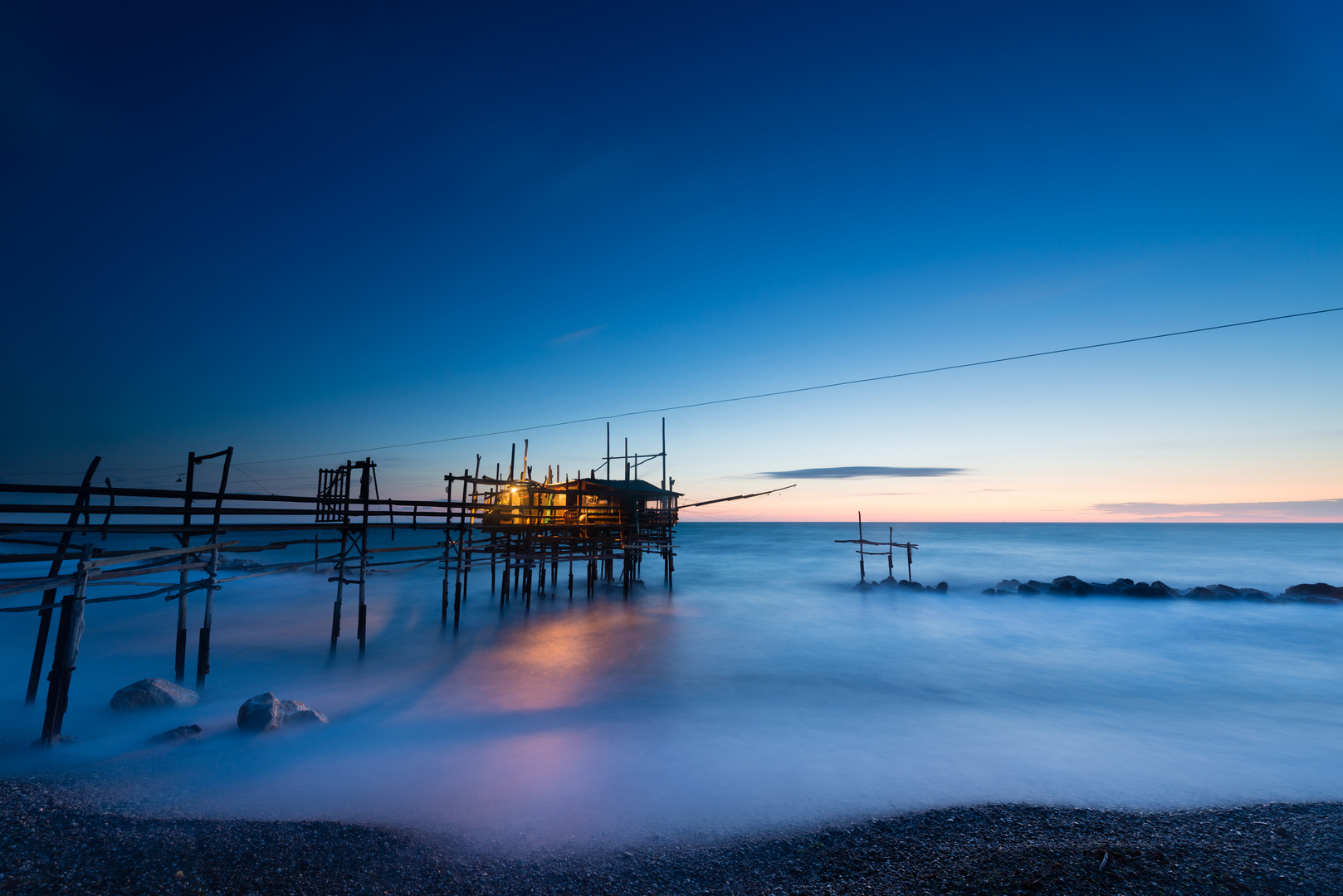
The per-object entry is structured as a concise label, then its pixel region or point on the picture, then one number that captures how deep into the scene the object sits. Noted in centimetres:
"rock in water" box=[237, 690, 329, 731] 857
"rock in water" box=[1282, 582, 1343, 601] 2528
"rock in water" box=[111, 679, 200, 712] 935
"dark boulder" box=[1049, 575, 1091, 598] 2766
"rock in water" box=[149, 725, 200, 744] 815
